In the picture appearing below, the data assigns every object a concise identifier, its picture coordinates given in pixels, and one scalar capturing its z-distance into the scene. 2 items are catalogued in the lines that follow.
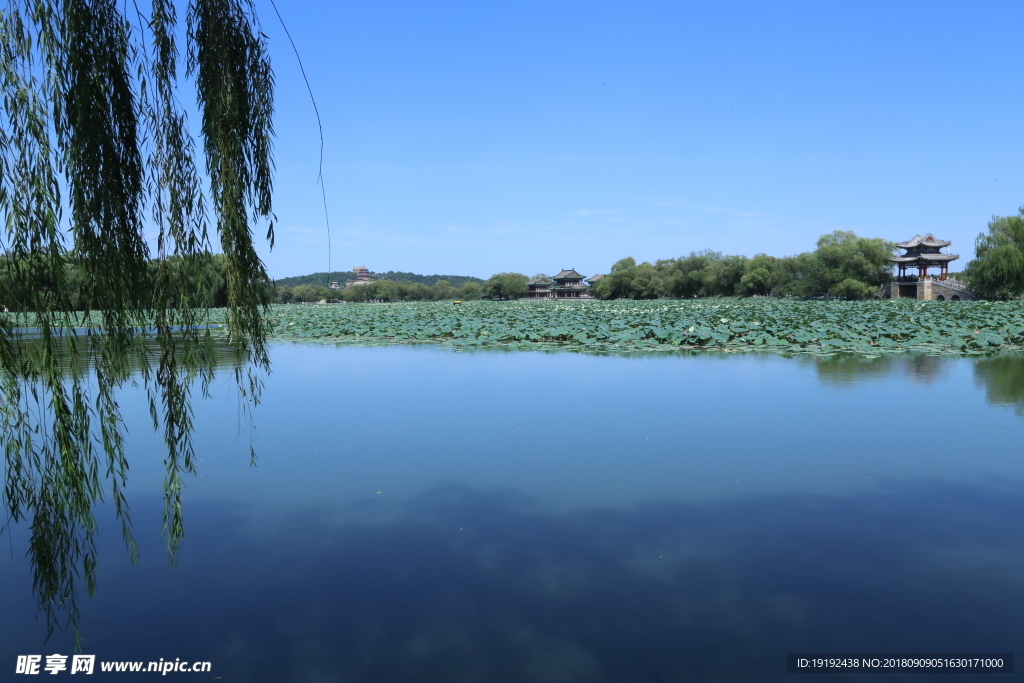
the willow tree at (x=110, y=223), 2.52
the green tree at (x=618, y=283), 83.81
